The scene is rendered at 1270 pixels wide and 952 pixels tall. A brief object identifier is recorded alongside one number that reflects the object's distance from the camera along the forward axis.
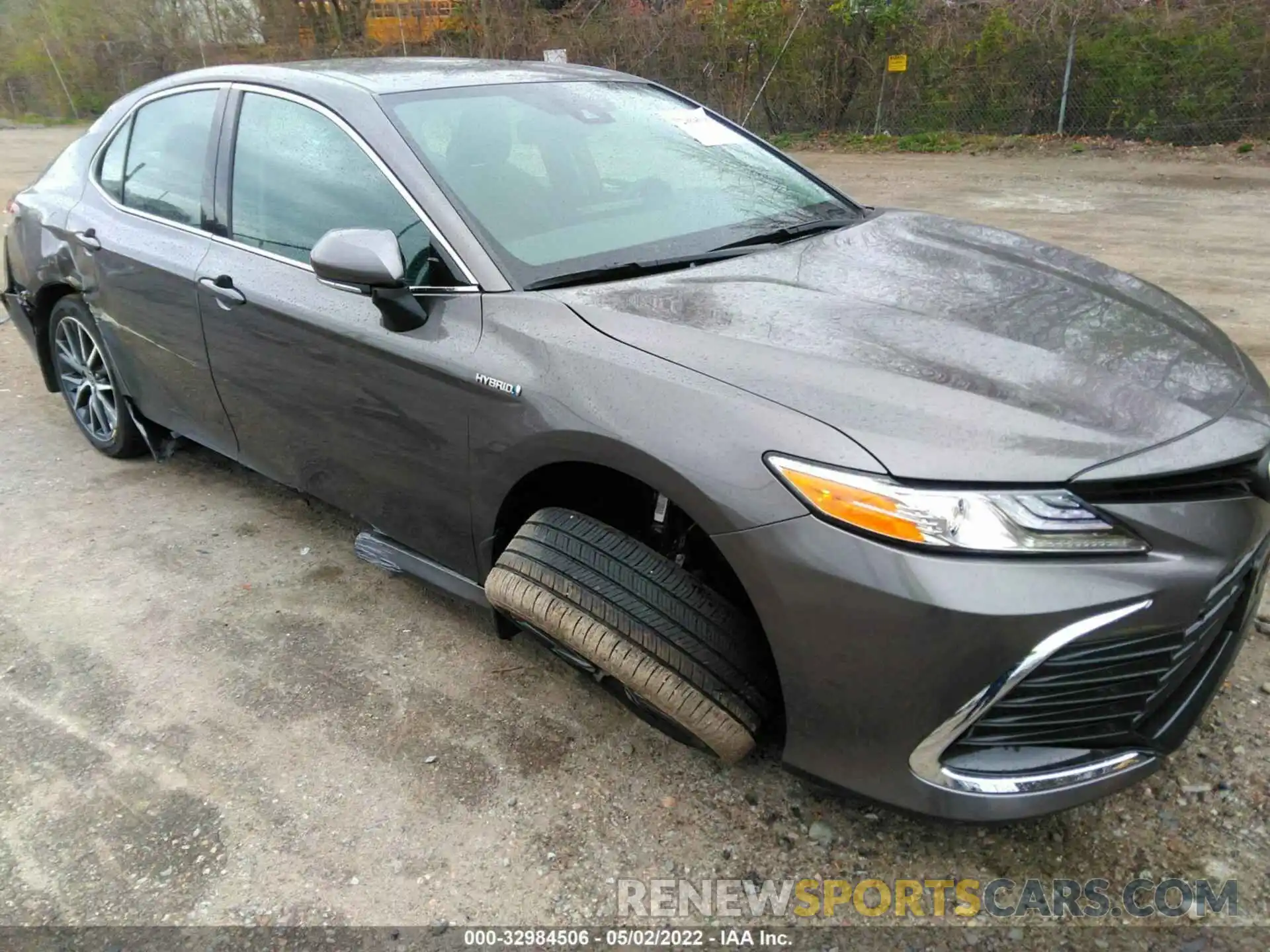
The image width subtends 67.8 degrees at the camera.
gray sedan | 1.79
